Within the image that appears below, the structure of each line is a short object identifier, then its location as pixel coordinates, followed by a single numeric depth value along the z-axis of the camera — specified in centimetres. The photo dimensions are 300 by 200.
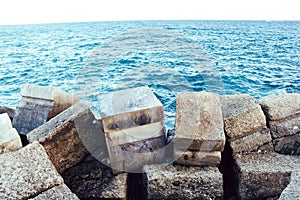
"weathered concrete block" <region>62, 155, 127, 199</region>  258
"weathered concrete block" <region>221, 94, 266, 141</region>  279
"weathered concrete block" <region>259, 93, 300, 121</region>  289
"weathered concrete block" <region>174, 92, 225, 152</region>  258
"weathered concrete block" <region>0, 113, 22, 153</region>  278
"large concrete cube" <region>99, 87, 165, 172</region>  265
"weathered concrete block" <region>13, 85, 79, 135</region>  374
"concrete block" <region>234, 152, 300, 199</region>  249
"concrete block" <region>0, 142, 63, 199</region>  208
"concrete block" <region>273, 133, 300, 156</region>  287
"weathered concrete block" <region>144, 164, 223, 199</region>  245
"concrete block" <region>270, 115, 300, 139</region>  284
